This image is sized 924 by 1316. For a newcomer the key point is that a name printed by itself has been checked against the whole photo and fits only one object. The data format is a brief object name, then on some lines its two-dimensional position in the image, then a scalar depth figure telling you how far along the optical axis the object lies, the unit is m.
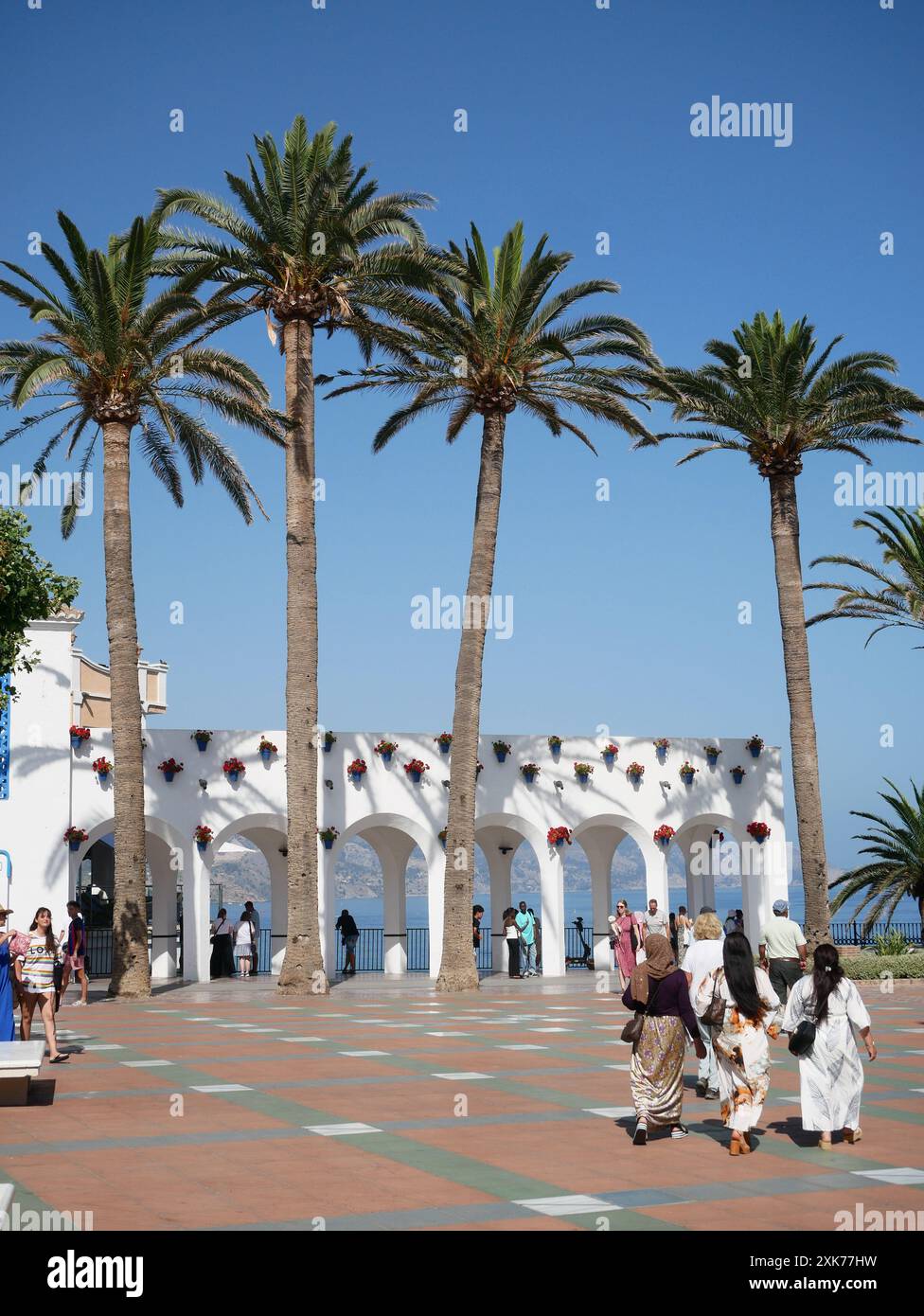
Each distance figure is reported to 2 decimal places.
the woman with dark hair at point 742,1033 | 10.80
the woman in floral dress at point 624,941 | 24.84
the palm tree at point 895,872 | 33.22
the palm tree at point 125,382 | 26.20
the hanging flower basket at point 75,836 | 29.25
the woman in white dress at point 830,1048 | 10.94
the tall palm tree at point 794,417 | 30.77
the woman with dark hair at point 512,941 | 33.12
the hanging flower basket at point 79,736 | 29.72
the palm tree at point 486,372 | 28.27
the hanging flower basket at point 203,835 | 30.47
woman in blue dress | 14.42
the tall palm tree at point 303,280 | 27.30
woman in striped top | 15.71
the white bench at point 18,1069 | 12.23
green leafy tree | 18.14
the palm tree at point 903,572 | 33.25
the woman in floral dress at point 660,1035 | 11.29
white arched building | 29.22
